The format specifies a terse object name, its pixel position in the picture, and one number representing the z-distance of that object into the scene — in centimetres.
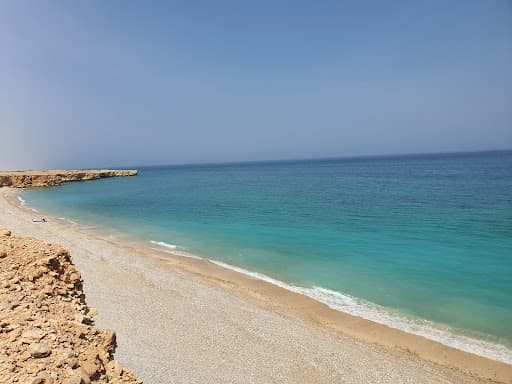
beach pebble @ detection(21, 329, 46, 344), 468
